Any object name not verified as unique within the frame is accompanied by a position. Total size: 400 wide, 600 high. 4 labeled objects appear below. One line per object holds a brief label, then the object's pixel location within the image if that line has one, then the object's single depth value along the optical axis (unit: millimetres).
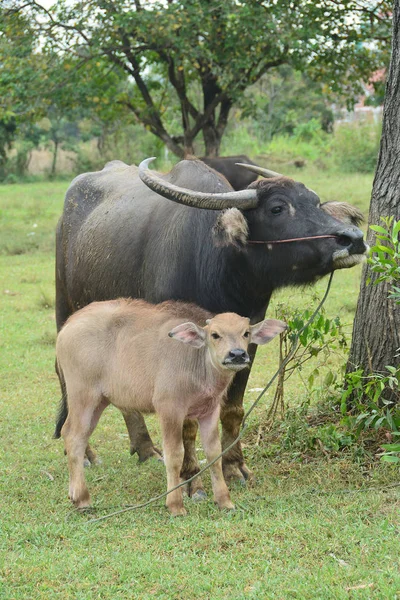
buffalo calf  8734
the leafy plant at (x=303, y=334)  10797
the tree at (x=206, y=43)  24578
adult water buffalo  9148
